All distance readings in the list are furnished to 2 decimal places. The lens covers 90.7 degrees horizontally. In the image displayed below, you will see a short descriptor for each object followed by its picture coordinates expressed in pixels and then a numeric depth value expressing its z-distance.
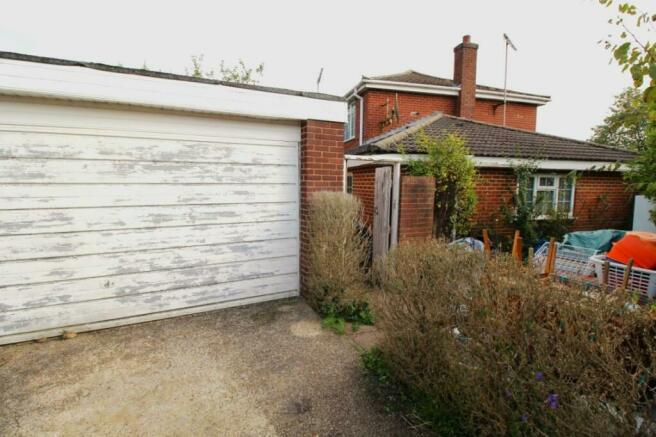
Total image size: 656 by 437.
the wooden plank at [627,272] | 4.03
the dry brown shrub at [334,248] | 4.02
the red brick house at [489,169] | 5.13
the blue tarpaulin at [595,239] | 6.72
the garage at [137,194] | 3.35
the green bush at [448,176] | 6.52
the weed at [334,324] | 3.72
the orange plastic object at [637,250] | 4.68
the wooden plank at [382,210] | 5.12
